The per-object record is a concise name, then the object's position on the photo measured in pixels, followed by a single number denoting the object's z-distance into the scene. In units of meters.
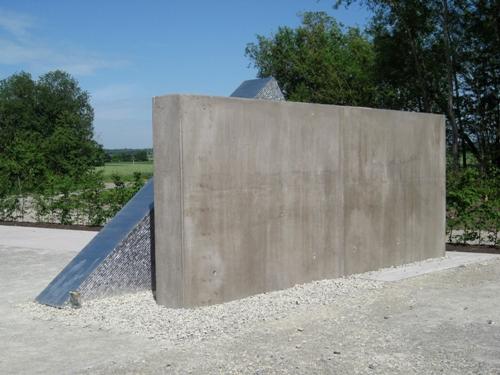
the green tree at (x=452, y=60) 23.19
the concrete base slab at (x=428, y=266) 7.92
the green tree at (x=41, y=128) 19.92
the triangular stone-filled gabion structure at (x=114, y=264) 6.48
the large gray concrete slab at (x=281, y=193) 6.19
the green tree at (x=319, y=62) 37.28
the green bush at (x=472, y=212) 10.60
